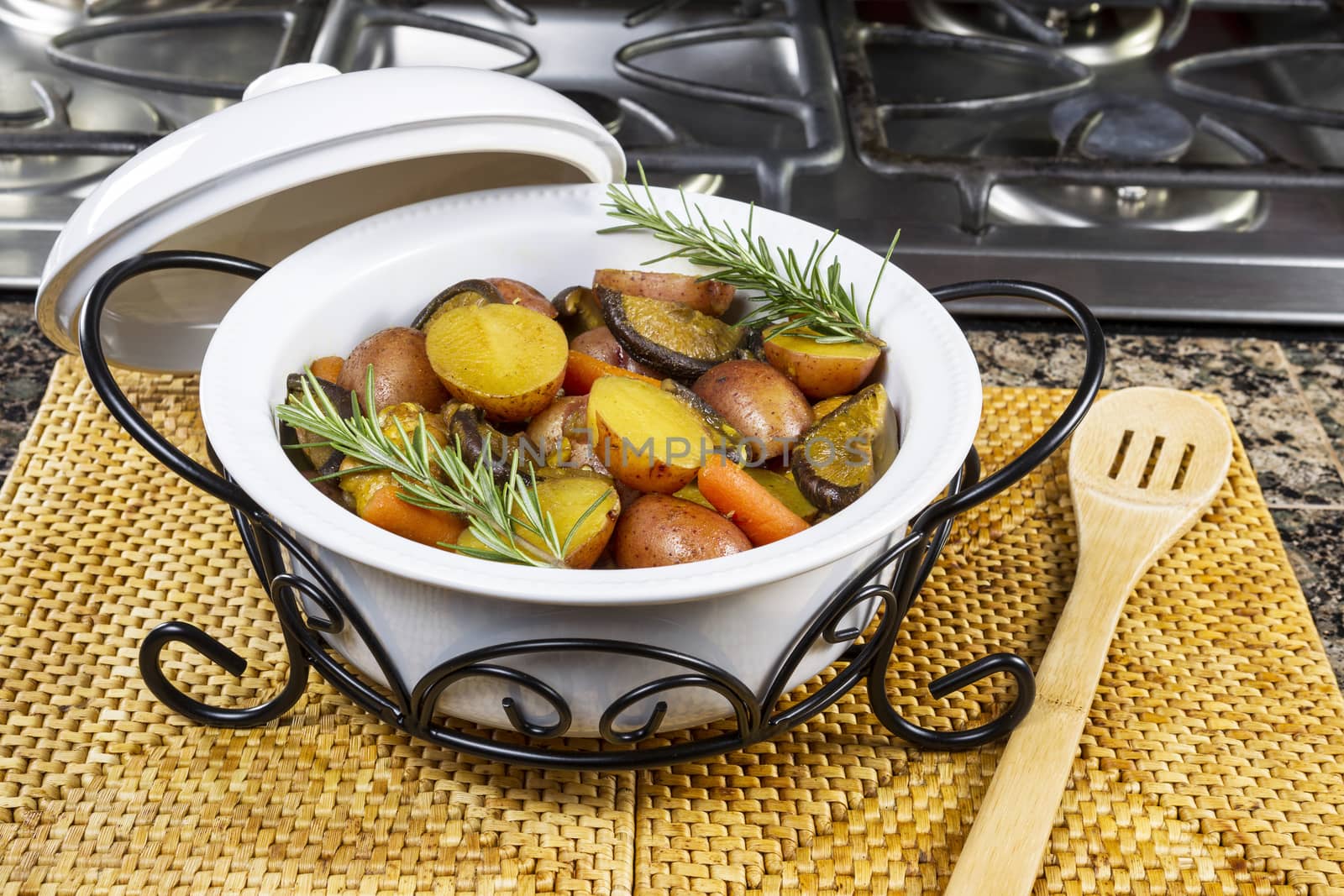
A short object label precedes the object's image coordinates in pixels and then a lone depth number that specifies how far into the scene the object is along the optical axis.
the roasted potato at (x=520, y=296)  0.83
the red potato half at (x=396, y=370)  0.76
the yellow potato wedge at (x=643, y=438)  0.68
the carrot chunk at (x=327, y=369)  0.79
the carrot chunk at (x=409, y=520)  0.66
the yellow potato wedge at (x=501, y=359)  0.73
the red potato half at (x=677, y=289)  0.85
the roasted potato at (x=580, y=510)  0.64
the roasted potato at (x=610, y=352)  0.82
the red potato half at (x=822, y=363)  0.77
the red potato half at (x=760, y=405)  0.75
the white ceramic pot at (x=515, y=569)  0.59
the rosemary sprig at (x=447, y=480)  0.62
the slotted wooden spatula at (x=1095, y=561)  0.69
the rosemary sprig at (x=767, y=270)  0.79
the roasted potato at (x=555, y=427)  0.73
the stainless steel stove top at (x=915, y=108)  1.29
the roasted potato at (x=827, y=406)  0.78
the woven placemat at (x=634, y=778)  0.70
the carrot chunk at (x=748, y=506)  0.67
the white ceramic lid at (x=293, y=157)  0.71
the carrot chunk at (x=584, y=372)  0.80
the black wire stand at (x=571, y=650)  0.64
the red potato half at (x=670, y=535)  0.64
